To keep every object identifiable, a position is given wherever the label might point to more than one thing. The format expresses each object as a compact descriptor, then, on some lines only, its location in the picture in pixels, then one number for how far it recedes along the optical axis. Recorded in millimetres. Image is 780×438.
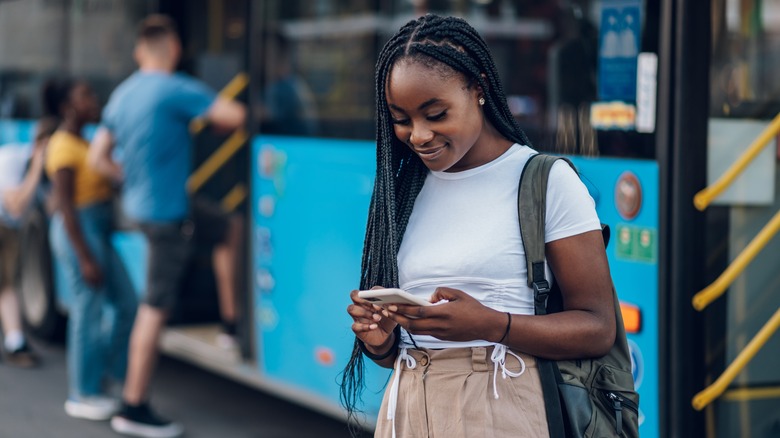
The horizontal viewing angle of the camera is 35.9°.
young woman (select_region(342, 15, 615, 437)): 2234
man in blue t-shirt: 5781
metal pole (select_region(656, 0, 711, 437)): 3734
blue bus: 3748
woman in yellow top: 6055
